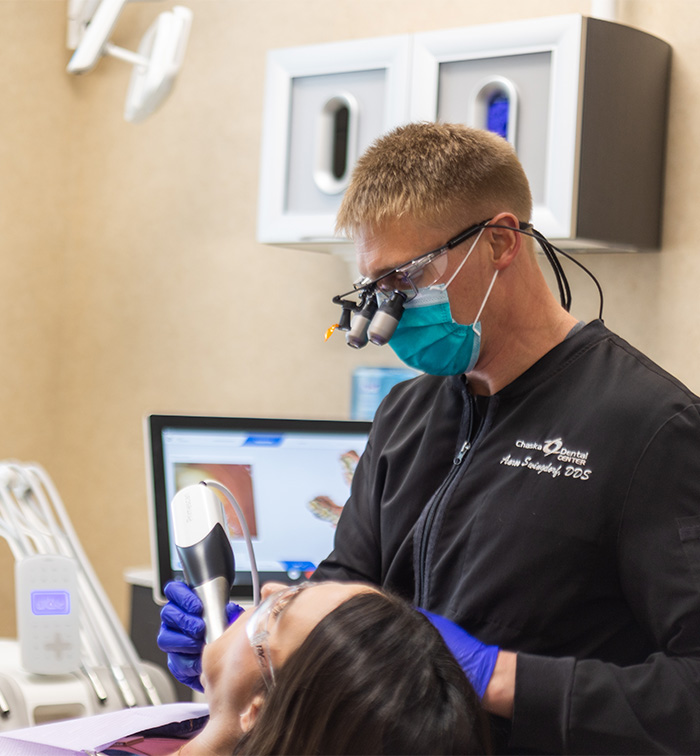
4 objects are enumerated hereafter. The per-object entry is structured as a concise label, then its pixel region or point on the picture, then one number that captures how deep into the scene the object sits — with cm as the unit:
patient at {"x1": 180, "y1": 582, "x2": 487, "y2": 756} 99
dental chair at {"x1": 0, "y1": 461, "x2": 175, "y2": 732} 160
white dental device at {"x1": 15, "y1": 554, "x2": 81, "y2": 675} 166
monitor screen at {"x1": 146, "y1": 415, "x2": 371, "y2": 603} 203
